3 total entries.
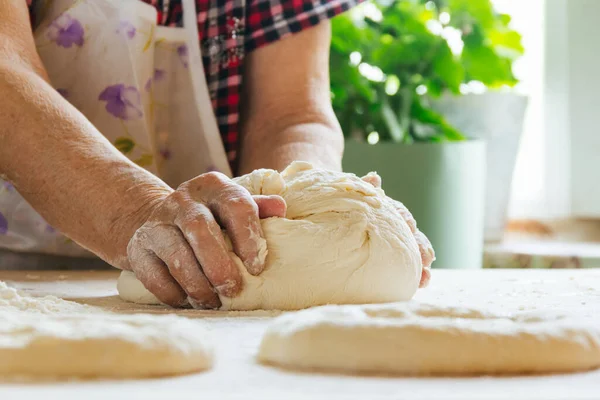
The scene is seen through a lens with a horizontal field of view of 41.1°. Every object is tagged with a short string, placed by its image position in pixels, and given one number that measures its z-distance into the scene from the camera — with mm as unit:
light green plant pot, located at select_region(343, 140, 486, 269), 2355
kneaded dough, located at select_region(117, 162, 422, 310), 1083
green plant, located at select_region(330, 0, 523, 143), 2598
